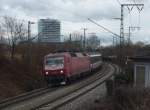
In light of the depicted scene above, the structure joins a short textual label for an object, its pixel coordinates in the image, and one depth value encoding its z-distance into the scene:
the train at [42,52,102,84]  30.89
